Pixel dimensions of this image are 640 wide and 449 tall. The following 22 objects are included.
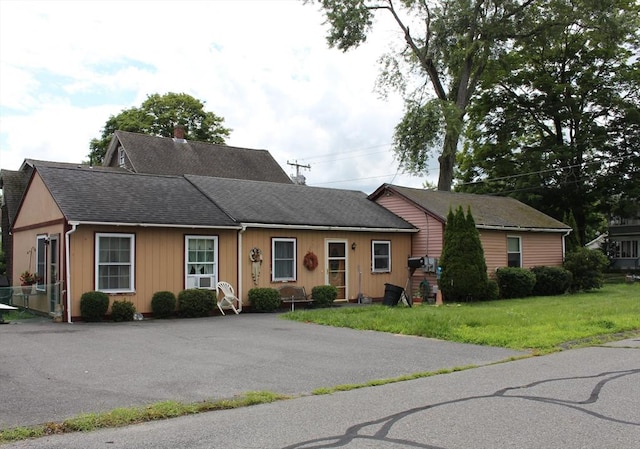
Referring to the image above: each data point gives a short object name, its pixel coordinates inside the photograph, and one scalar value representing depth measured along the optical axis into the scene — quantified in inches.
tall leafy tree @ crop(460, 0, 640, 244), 1424.7
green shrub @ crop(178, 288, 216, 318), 675.4
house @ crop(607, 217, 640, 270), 1940.2
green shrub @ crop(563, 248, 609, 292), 989.2
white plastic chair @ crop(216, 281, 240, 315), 715.4
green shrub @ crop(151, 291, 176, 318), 662.5
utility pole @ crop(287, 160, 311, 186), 1870.1
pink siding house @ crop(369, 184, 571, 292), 914.7
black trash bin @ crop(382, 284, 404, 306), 743.6
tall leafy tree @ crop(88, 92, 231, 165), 1850.4
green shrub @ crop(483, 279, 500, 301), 855.1
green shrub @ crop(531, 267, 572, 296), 961.5
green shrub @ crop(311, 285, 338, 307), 784.8
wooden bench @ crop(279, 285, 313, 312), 768.3
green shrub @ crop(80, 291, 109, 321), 614.9
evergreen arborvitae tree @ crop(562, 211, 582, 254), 1096.1
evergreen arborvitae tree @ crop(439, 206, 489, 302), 823.7
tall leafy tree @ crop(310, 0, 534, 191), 1241.4
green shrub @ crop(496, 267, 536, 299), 910.4
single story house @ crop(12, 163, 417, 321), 643.5
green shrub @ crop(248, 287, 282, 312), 729.0
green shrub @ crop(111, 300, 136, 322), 629.6
